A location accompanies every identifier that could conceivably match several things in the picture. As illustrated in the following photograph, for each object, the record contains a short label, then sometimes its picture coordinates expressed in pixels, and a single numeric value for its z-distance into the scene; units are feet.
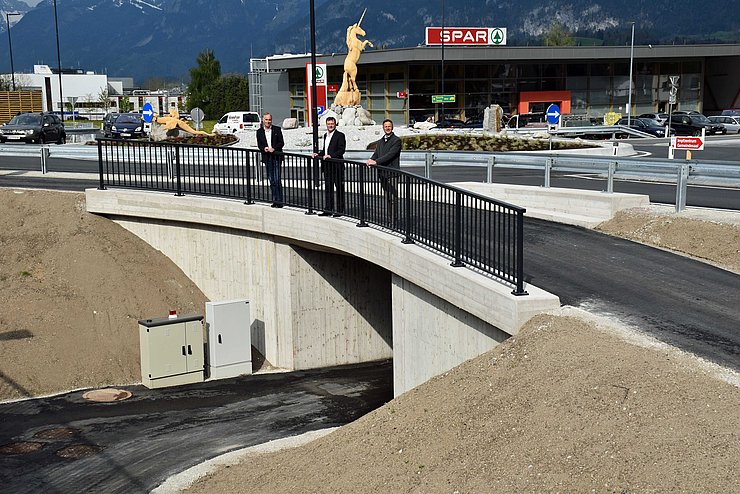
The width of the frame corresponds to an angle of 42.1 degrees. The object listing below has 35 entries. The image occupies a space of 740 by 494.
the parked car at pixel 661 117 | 172.68
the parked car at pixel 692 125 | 165.48
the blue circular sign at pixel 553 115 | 94.12
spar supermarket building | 208.64
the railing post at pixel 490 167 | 68.33
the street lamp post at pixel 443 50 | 189.14
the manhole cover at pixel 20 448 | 41.88
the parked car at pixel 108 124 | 170.22
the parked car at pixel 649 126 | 167.43
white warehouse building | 426.96
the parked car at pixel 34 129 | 136.15
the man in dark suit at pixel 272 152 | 57.31
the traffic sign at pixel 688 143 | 69.56
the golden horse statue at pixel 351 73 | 155.02
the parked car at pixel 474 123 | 182.13
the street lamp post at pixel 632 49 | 211.39
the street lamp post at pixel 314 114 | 53.11
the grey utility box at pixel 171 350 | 53.11
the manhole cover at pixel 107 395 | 51.08
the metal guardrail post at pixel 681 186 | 52.34
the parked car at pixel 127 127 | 162.30
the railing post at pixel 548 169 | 64.88
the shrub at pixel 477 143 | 114.42
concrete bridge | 47.16
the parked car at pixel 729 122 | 174.70
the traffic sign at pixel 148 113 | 139.85
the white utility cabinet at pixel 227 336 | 55.47
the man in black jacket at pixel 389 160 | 45.32
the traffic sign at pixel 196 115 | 141.14
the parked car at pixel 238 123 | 168.04
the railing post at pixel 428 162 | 71.98
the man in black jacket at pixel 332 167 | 51.08
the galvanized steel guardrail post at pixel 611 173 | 57.77
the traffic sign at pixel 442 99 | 170.50
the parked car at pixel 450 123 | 182.32
